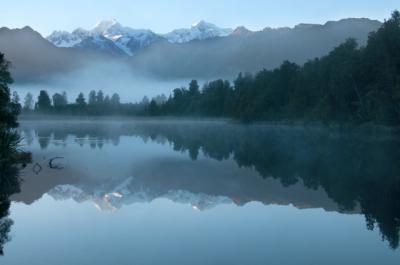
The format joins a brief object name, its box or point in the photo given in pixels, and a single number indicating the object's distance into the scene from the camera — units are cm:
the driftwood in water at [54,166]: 3526
